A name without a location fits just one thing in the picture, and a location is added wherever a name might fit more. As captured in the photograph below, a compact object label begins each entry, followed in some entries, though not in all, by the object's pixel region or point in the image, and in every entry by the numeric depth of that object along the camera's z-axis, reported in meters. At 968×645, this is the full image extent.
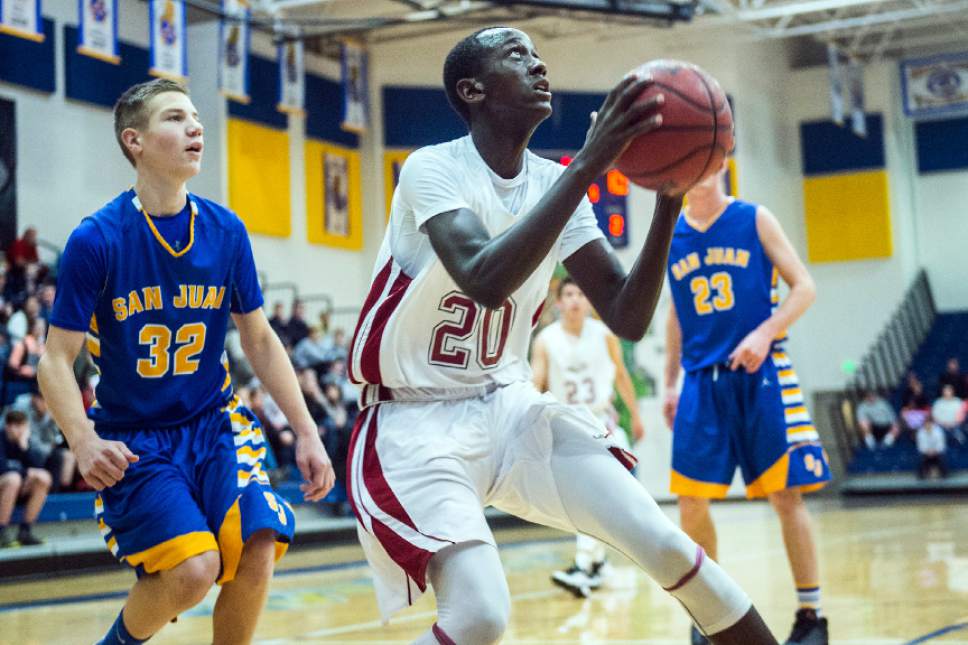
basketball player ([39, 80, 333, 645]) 3.28
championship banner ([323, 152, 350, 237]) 20.34
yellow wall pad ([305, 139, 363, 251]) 20.02
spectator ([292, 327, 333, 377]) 15.74
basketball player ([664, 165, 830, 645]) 4.88
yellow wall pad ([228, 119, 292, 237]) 18.28
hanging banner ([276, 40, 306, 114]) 17.25
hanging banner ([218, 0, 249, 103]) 15.58
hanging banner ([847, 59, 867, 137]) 21.91
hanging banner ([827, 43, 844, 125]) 20.73
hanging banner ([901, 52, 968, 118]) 22.09
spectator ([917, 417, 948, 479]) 19.00
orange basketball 2.65
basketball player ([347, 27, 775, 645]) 2.80
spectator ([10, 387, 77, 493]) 10.36
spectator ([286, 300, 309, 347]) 16.48
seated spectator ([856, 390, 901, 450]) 20.56
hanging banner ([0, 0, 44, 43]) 12.66
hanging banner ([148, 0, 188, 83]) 13.88
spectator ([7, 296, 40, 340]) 11.94
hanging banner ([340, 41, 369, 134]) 18.78
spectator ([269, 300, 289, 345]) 16.09
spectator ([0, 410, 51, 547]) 9.84
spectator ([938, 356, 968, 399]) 20.55
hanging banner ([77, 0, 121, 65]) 13.47
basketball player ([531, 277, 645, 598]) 7.80
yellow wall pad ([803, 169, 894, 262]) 23.50
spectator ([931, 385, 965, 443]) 20.02
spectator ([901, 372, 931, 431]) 20.11
